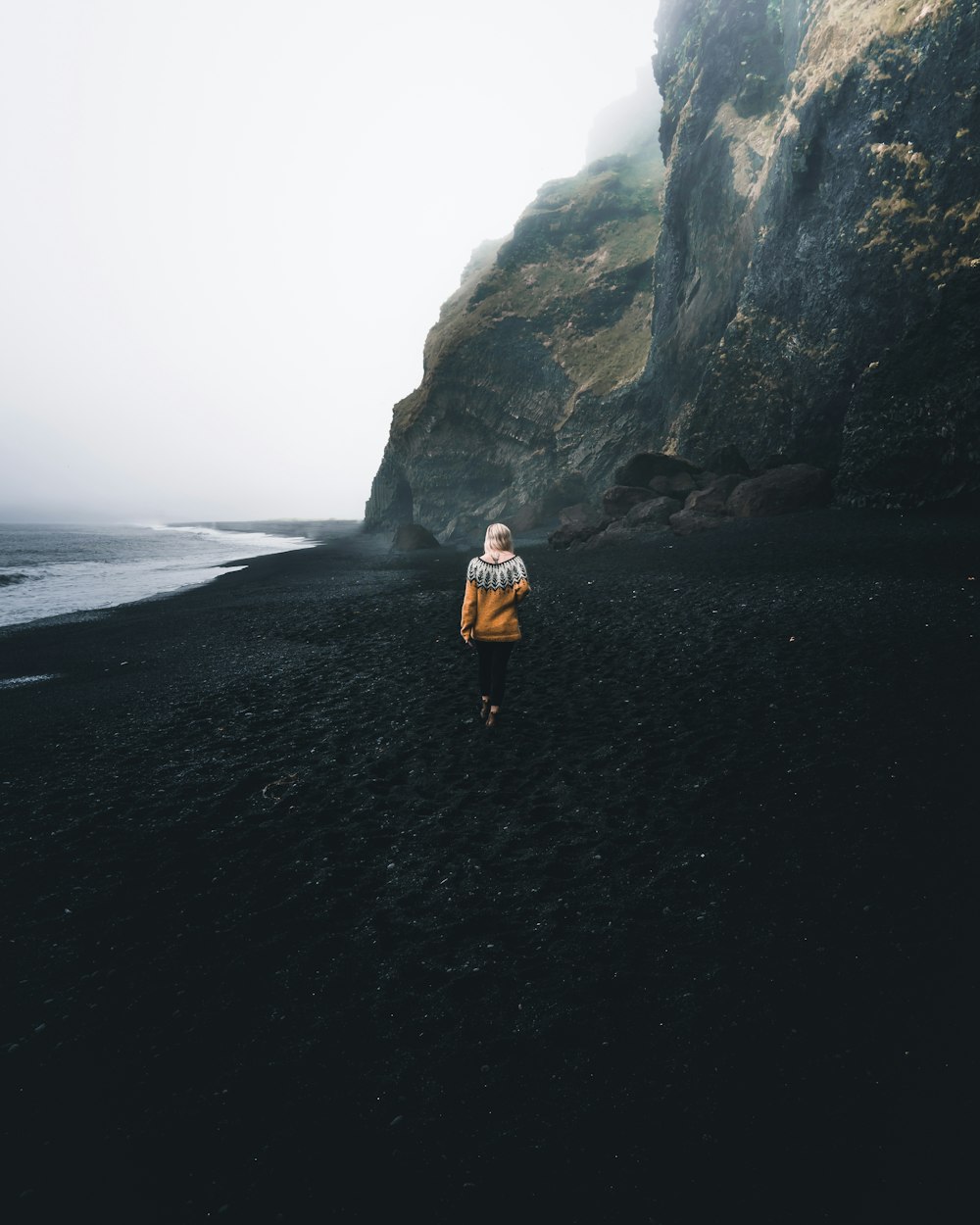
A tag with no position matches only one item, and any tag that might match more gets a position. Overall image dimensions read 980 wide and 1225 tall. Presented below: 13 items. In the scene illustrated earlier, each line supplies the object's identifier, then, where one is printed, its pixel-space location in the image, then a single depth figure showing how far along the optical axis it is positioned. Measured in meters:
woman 6.98
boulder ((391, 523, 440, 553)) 43.81
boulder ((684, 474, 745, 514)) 22.94
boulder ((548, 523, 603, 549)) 27.62
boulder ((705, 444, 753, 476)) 25.86
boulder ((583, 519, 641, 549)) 24.30
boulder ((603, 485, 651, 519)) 28.34
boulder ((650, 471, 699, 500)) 27.34
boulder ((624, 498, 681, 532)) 24.94
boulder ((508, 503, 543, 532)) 41.90
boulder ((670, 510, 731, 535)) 21.28
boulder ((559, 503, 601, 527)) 28.58
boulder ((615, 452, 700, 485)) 28.98
